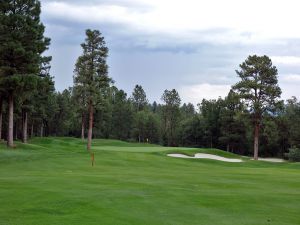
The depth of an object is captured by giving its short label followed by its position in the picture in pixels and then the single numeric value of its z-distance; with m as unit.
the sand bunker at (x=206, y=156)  56.28
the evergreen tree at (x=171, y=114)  126.31
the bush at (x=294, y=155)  72.06
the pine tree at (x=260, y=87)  61.72
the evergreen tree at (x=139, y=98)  161.50
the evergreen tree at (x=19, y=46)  41.35
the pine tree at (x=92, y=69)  51.47
